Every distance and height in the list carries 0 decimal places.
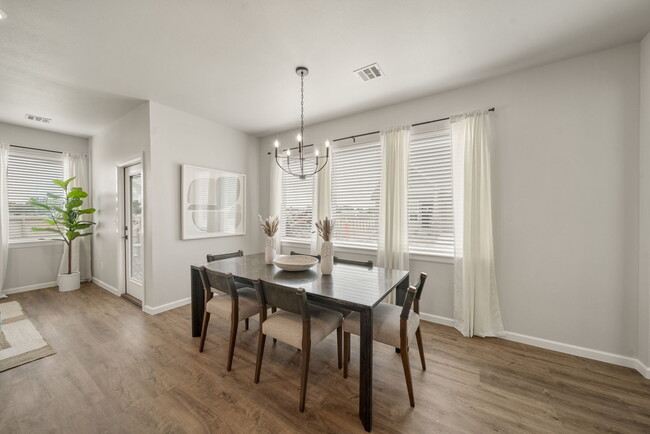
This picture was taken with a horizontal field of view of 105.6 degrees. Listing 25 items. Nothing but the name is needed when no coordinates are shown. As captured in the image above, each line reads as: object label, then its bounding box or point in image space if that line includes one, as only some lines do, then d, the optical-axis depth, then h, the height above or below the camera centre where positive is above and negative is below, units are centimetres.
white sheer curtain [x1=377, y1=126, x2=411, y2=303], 319 +17
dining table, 160 -57
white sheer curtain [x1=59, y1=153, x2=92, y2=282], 457 -43
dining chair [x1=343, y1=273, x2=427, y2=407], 176 -87
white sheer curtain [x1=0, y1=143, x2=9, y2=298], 395 +3
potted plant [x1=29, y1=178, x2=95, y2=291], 425 -4
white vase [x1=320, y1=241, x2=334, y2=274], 229 -40
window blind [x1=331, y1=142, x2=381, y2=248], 356 +33
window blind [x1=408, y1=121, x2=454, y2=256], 303 +26
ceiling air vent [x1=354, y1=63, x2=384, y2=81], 253 +151
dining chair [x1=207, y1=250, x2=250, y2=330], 295 -53
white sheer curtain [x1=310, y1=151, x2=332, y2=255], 386 +25
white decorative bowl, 236 -48
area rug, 231 -132
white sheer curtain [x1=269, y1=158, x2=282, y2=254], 447 +37
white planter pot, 426 -114
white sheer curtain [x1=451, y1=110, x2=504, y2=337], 269 -29
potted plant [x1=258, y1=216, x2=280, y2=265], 266 -22
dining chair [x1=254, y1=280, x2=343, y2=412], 174 -85
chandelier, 412 +94
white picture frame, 368 +21
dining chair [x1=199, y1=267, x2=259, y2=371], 216 -84
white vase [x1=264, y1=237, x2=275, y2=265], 272 -40
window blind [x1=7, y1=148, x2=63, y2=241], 418 +55
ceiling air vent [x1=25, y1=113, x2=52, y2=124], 378 +155
